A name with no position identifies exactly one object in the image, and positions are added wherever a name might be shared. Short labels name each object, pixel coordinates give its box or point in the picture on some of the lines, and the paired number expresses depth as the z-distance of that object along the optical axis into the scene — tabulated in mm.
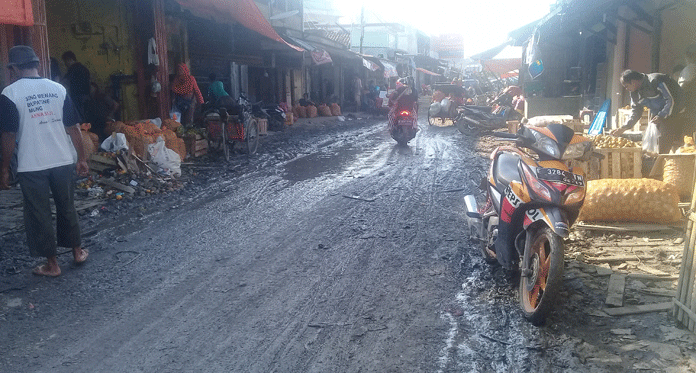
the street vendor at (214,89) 14312
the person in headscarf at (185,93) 13602
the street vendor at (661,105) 7188
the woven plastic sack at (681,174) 6566
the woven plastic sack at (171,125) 11606
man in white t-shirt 4672
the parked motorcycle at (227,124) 11812
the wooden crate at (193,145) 11641
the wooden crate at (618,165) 7379
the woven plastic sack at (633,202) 6023
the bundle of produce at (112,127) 10164
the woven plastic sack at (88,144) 9200
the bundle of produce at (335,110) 26464
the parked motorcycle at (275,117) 18344
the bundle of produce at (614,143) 7574
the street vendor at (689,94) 7516
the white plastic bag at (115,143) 9398
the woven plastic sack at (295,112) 23766
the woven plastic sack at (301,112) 24000
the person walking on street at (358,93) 31719
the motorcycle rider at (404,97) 14547
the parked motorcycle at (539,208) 3787
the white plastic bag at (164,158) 9484
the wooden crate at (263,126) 16134
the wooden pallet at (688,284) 3609
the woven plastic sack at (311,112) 24328
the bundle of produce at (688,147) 6633
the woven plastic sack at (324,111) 25697
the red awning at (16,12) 6633
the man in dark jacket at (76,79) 10555
